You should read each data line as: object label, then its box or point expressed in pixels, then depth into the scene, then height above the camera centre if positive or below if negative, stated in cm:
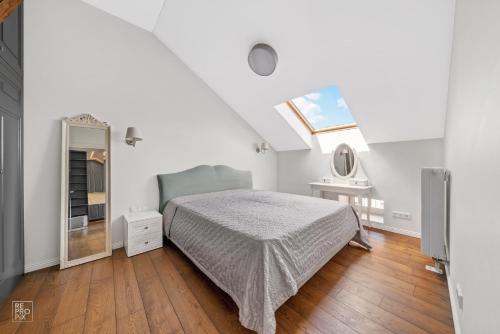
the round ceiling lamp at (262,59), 227 +141
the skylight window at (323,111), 303 +104
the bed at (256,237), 118 -63
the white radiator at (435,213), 171 -45
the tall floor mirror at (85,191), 199 -29
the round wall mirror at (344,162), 323 +9
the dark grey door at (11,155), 145 +9
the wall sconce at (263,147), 413 +45
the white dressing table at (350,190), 293 -40
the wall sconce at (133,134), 232 +42
